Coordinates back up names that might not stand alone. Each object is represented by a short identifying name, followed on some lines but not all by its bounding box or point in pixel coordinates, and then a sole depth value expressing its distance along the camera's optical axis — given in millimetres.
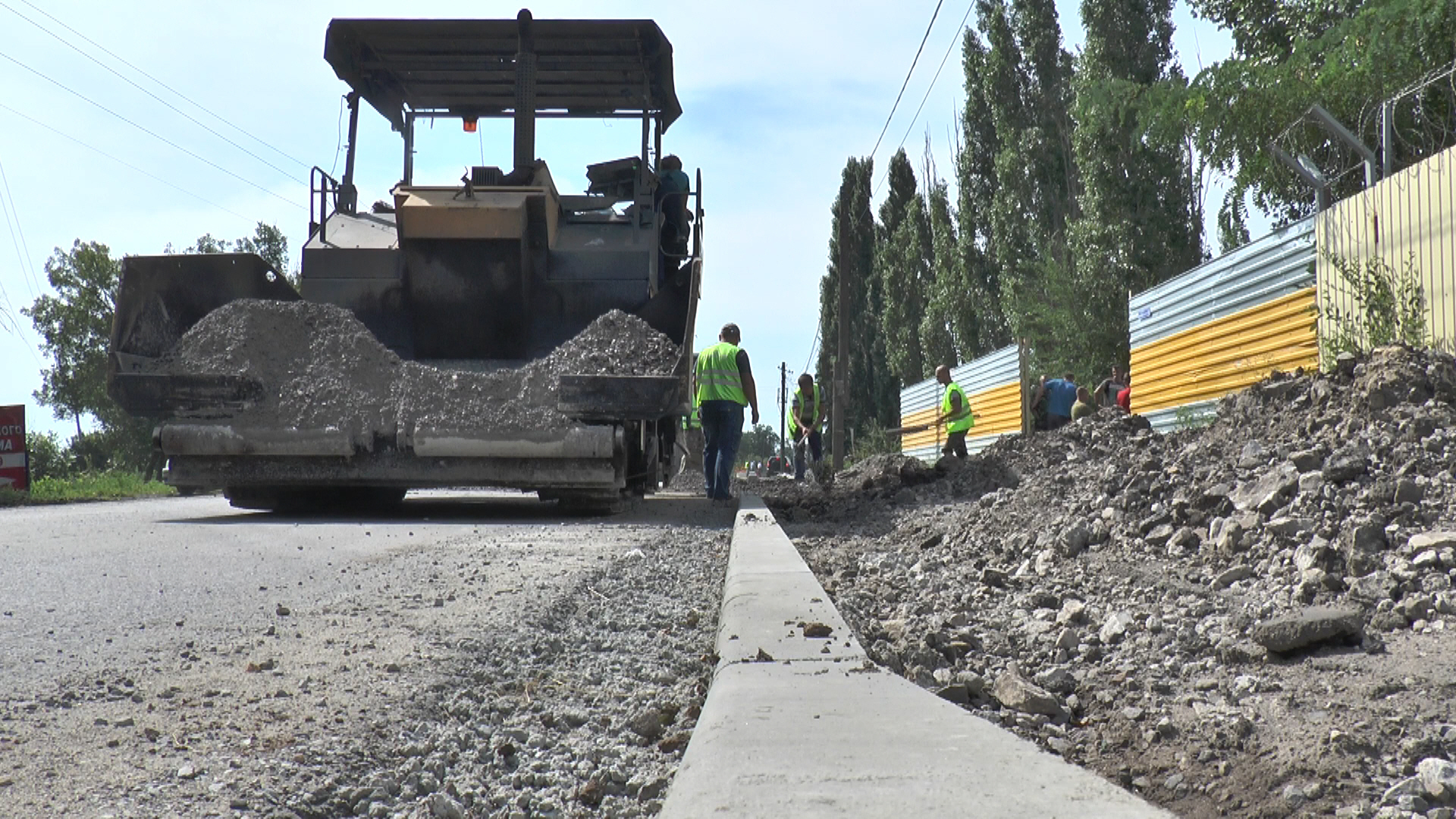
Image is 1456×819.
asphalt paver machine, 7766
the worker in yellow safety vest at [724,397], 9844
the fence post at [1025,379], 17703
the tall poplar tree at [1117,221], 20406
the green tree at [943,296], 29578
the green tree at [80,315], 42312
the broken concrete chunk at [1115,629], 3146
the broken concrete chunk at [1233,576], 3656
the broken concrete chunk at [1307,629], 2660
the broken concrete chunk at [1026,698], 2512
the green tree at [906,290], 36125
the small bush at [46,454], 37831
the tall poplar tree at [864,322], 43781
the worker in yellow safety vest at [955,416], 13969
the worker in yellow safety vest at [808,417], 14885
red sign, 15648
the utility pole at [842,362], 21047
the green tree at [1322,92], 8984
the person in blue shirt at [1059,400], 14695
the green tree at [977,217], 28672
